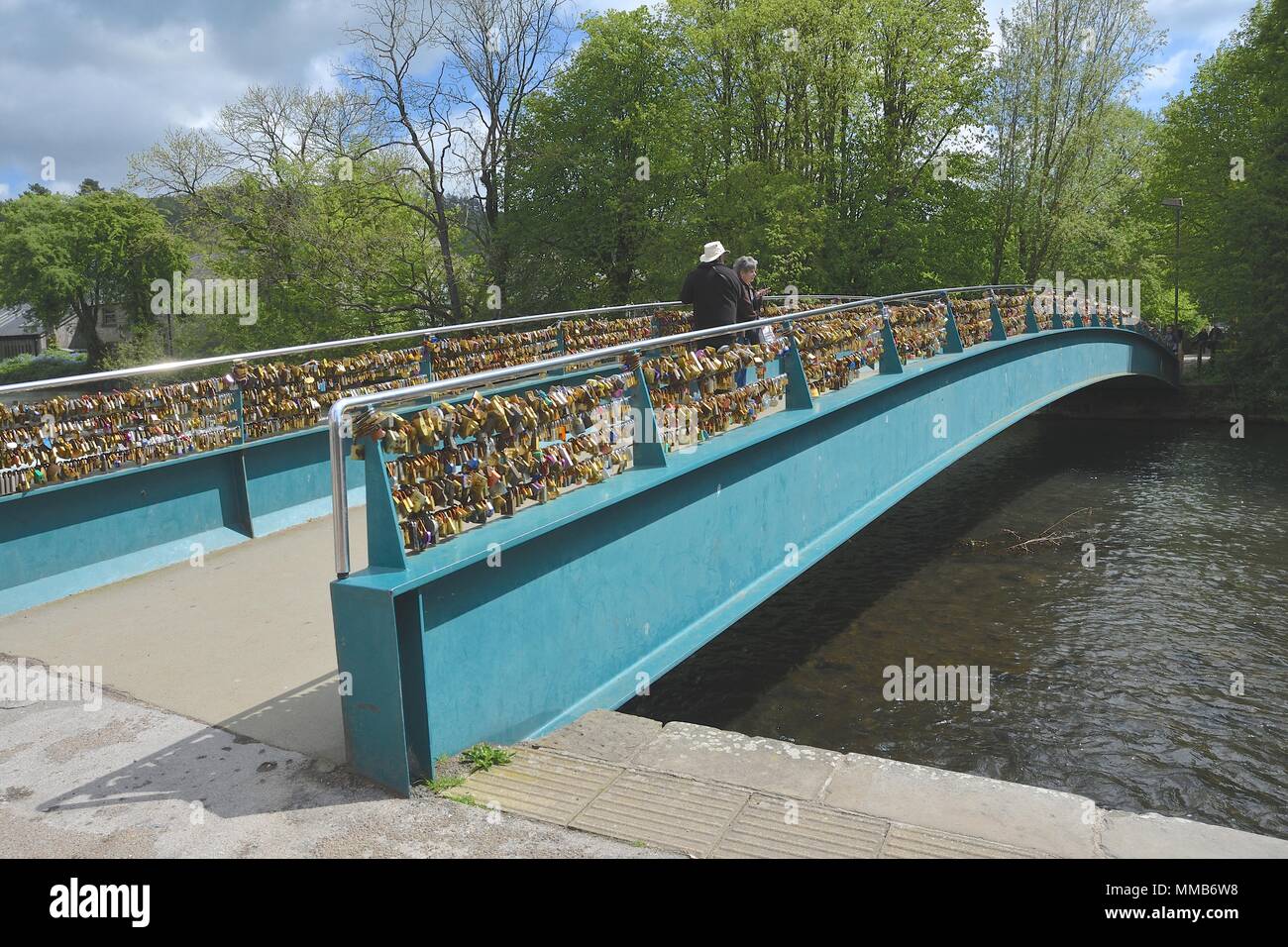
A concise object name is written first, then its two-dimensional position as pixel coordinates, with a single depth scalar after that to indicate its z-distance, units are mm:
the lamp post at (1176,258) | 30895
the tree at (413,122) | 35000
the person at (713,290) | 9242
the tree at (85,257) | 55875
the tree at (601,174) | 31562
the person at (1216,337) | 33806
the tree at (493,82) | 35312
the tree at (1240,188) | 26859
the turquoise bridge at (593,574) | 4215
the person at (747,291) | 9633
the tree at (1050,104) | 29578
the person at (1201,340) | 34531
